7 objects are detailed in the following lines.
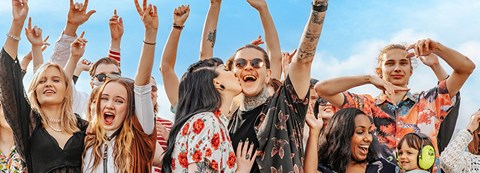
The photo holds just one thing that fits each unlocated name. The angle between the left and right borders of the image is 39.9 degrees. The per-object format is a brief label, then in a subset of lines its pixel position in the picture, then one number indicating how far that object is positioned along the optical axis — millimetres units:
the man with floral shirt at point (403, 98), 5887
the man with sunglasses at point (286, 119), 4461
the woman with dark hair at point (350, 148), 5504
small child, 5664
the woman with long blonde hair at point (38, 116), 4762
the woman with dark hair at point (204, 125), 4184
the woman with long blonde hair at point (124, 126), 4758
